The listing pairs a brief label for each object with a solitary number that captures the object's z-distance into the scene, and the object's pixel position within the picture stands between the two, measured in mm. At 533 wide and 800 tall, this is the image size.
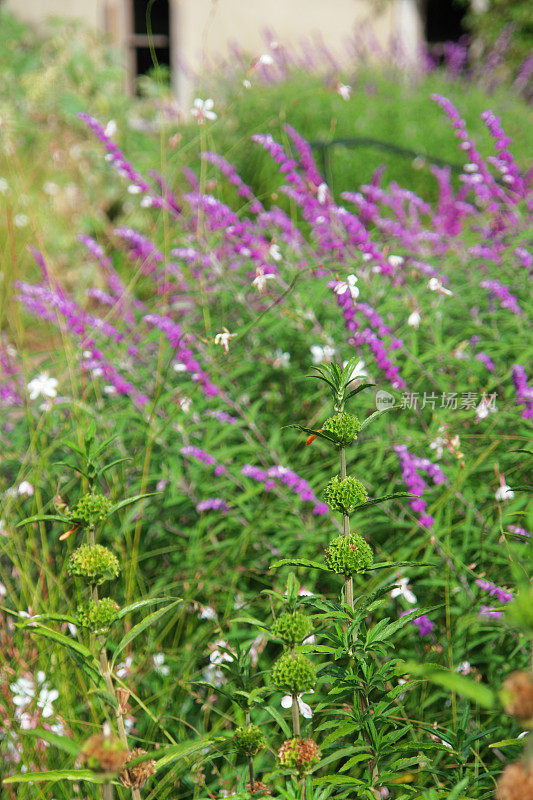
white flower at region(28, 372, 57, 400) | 3057
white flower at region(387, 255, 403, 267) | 3281
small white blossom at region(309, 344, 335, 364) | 3200
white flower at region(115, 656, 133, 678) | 2632
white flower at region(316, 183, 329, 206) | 3615
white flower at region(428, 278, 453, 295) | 2823
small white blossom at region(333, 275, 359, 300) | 2801
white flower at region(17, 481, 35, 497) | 2960
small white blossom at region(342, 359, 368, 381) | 2839
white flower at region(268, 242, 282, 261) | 3508
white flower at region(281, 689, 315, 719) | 2384
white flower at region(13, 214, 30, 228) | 7444
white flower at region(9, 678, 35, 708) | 2692
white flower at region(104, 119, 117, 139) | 3204
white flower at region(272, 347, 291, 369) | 3321
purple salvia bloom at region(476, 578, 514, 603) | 2576
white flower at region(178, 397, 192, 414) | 2943
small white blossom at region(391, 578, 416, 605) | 2574
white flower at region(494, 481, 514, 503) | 2661
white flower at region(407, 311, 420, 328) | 2924
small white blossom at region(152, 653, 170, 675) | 2796
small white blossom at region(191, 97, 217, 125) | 3391
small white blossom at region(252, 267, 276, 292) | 2848
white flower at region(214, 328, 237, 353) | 2754
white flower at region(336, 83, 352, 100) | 3499
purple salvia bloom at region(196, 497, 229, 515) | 2937
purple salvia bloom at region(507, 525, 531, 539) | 2712
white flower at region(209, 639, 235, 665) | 2439
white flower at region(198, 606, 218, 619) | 2768
